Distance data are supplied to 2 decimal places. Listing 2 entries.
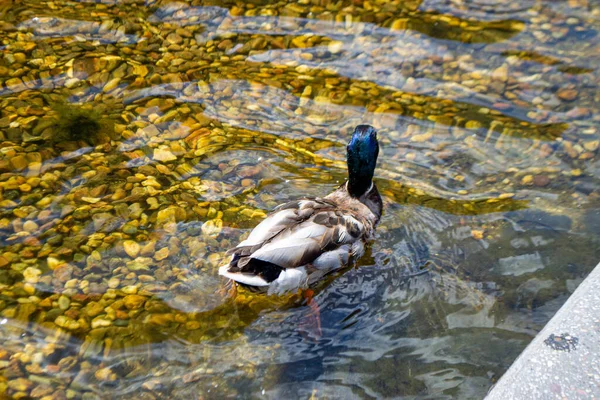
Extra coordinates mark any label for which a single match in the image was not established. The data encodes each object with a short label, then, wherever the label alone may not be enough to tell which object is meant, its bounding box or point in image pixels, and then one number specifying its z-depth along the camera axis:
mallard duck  4.30
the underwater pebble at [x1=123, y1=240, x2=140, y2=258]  4.79
